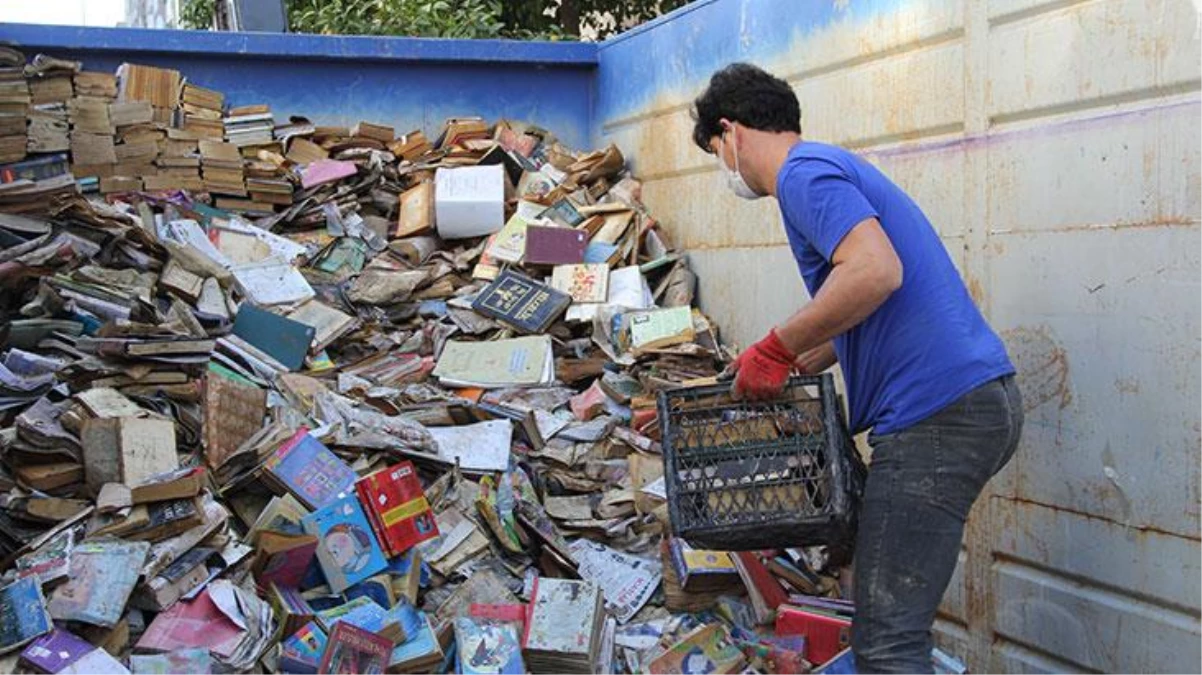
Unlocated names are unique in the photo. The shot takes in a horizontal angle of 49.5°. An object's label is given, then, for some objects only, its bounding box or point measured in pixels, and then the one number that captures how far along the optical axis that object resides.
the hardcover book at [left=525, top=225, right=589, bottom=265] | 6.69
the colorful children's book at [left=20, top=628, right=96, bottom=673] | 3.66
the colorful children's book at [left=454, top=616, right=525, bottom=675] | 4.08
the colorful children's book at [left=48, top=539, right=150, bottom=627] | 3.83
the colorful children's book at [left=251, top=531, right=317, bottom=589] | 4.23
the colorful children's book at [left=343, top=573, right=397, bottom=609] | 4.40
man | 2.95
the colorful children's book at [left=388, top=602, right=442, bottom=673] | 4.05
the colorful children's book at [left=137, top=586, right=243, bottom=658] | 3.89
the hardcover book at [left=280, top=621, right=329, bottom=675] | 3.92
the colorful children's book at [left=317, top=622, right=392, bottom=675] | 3.83
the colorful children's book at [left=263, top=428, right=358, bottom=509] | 4.63
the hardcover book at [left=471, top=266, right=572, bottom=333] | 6.29
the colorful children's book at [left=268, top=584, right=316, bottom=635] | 4.06
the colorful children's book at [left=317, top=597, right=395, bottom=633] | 4.10
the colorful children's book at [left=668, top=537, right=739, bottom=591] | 4.66
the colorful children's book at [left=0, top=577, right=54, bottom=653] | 3.70
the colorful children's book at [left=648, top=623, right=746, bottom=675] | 4.24
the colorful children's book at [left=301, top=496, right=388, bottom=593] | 4.39
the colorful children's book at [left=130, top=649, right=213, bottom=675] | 3.74
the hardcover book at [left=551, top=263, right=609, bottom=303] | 6.48
